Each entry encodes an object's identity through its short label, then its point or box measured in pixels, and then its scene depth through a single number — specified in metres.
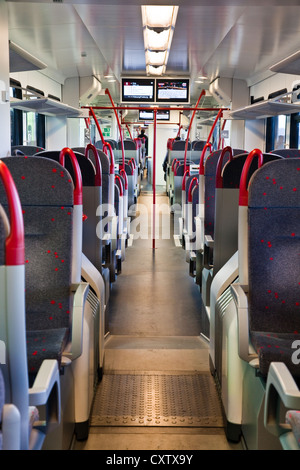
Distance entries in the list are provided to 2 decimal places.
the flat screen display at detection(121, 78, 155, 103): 9.55
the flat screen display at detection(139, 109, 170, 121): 17.28
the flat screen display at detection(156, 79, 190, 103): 10.02
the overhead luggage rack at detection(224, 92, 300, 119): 5.62
